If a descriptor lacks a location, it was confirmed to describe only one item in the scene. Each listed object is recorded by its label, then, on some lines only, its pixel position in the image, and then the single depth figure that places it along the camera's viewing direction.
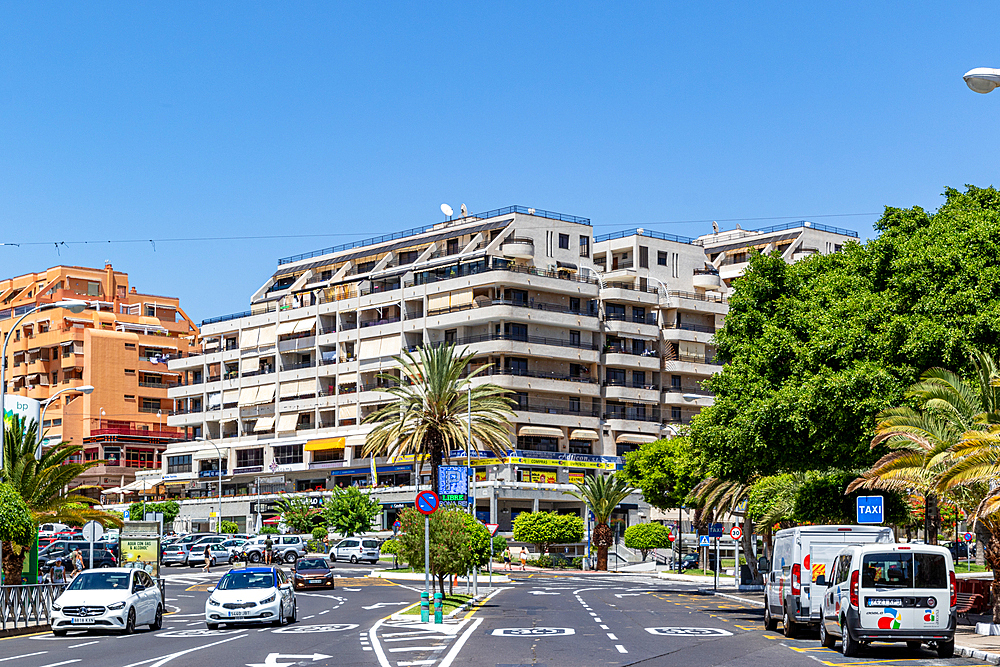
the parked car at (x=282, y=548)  74.00
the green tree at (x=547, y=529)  79.81
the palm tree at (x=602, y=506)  76.31
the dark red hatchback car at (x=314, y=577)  52.78
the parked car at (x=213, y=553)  75.19
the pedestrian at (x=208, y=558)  73.84
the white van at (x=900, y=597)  21.69
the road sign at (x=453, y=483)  33.44
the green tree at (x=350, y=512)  85.06
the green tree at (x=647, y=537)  83.31
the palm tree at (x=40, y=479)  36.06
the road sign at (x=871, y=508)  29.84
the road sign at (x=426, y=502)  30.52
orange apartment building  124.81
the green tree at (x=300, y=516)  90.69
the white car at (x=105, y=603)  29.06
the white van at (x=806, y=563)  26.03
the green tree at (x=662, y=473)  73.31
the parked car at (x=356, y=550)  78.62
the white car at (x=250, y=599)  30.77
